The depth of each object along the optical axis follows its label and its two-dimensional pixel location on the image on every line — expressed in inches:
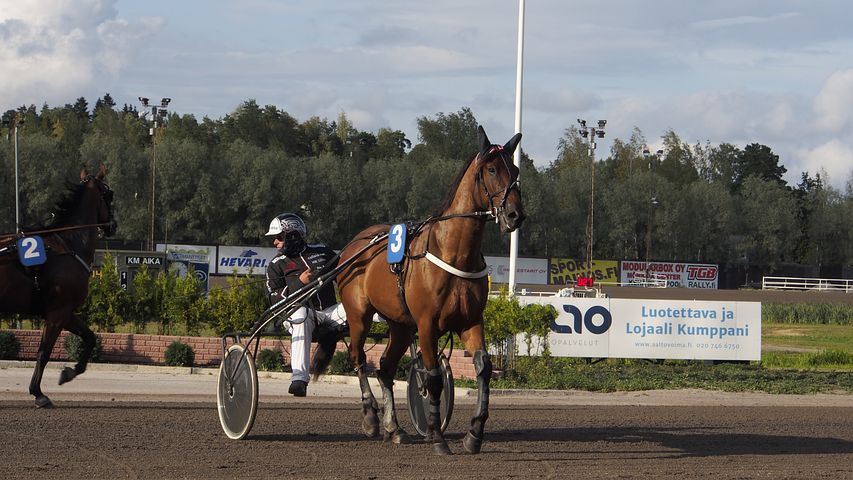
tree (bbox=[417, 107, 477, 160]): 3442.4
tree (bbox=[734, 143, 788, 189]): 4264.3
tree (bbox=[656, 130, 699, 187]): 3996.1
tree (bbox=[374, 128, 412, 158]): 3759.8
